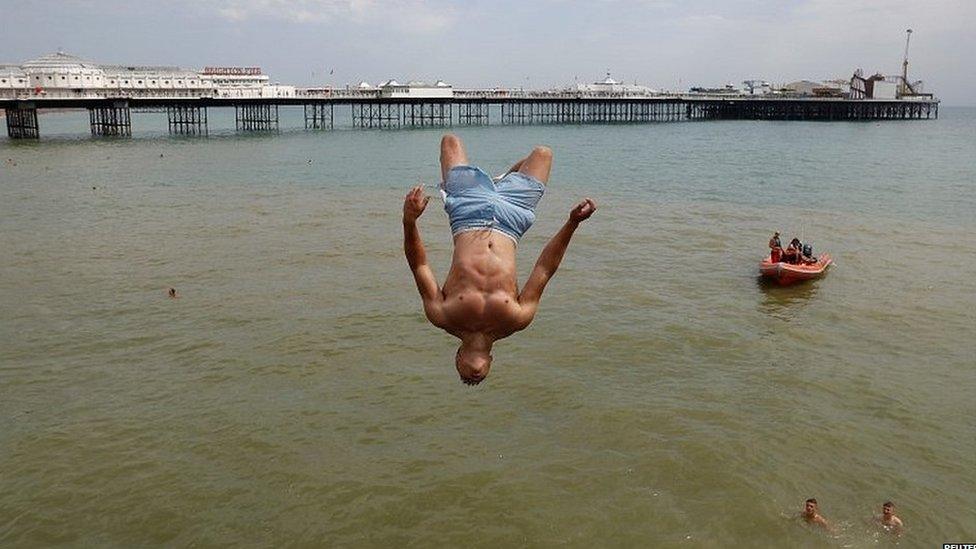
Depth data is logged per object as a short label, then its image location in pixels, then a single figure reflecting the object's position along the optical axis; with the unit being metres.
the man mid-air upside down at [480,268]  5.21
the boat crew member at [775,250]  22.02
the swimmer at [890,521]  9.64
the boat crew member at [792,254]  21.83
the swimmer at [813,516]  9.66
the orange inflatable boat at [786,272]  20.95
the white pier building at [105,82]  73.19
